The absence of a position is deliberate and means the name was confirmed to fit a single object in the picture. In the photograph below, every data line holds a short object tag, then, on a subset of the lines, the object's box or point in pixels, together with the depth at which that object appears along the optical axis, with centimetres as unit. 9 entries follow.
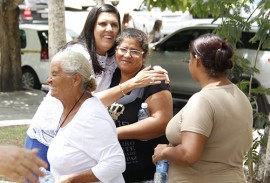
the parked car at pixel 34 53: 1531
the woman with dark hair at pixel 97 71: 379
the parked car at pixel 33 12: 2405
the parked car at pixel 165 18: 2380
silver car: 1241
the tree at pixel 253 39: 524
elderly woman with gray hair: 334
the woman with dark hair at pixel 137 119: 378
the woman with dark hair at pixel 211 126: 329
